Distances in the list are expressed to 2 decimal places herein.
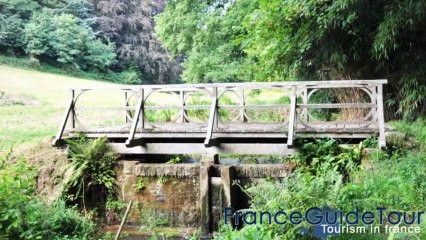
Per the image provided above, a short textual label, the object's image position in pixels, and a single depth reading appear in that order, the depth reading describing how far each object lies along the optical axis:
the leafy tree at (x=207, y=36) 16.67
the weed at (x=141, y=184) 8.89
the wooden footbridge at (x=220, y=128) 8.13
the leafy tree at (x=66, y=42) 28.99
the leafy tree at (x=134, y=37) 34.03
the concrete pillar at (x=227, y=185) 8.16
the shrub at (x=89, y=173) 8.85
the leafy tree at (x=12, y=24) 27.95
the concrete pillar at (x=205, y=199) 8.27
